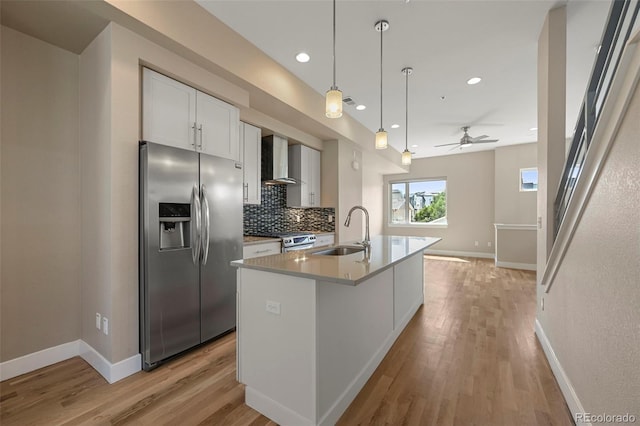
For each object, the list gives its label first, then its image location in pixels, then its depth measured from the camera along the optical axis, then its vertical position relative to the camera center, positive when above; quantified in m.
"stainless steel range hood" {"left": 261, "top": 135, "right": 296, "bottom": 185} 4.12 +0.82
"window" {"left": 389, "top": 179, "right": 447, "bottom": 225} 8.16 +0.32
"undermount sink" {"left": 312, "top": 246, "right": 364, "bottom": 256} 2.53 -0.36
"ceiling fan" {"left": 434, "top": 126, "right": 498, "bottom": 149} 5.36 +1.45
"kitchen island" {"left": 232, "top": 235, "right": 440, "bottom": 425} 1.47 -0.74
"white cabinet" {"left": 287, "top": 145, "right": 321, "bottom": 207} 4.53 +0.63
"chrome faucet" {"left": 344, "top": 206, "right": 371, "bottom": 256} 2.24 -0.30
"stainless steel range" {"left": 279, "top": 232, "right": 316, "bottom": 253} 3.72 -0.42
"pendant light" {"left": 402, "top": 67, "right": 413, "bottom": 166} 3.25 +1.72
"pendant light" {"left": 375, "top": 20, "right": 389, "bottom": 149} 2.46 +0.80
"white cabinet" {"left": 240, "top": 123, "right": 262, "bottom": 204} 3.57 +0.71
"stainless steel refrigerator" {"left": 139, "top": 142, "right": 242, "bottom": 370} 2.11 -0.30
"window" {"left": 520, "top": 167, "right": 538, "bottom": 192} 6.53 +0.81
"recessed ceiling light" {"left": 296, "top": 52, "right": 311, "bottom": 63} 2.95 +1.74
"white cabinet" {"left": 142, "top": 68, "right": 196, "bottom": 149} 2.21 +0.90
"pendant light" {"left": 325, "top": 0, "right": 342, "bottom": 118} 2.05 +0.86
